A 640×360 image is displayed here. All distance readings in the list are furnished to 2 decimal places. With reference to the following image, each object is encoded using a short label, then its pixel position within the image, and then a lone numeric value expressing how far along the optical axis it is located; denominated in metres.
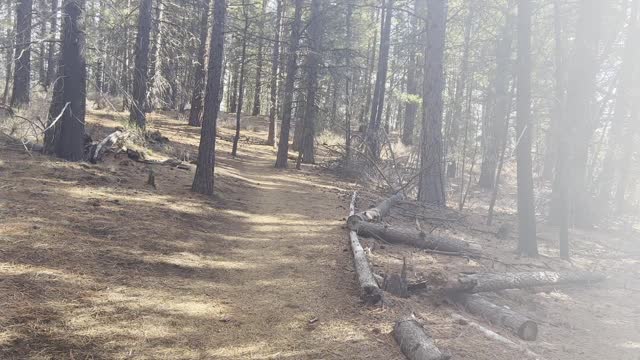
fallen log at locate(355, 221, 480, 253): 9.60
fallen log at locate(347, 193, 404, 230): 9.65
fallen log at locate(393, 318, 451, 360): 4.73
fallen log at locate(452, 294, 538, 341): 6.37
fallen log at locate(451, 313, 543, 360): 5.66
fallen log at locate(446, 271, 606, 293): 7.20
